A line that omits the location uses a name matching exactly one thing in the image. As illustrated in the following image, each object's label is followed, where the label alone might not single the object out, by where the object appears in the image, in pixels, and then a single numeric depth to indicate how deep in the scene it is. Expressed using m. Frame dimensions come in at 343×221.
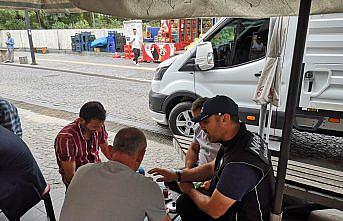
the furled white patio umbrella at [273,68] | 3.37
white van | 4.31
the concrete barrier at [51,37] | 26.53
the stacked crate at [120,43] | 22.81
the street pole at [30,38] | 16.72
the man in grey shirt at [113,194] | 1.69
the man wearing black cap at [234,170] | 1.95
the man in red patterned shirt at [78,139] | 2.70
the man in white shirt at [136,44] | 16.78
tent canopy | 2.16
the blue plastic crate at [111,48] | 22.48
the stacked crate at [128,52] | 19.27
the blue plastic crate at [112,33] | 22.77
